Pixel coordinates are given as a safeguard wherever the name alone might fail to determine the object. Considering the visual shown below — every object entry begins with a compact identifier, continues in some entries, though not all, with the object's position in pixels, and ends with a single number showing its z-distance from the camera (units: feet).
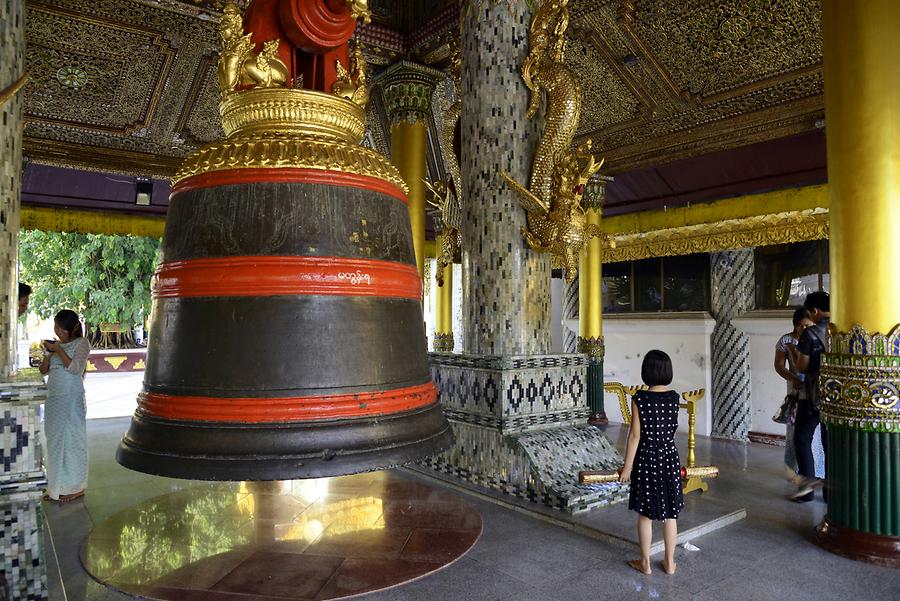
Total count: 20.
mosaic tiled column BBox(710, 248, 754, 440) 27.26
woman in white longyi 14.03
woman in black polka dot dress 9.38
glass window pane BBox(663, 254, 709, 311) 30.22
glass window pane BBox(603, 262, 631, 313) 34.91
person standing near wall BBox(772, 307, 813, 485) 15.33
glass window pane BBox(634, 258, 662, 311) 33.06
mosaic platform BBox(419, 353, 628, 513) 12.40
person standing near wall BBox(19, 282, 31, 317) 15.89
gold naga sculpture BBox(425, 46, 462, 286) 15.97
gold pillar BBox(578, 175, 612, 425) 30.45
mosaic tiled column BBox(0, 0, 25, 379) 9.52
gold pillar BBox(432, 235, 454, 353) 32.99
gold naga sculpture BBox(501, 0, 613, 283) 12.96
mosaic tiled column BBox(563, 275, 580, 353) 38.73
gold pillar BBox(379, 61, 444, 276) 23.40
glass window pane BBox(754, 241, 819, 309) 26.32
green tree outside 59.67
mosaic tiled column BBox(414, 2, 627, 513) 13.12
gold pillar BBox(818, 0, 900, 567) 10.19
